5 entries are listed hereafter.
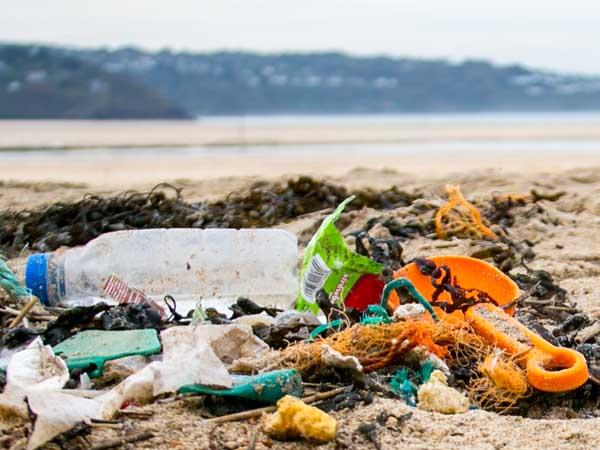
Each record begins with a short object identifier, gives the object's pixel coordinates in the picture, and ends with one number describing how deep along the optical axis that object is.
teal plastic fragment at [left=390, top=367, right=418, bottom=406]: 2.75
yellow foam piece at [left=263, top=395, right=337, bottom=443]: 2.35
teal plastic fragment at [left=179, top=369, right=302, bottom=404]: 2.51
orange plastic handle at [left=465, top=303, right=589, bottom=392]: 2.82
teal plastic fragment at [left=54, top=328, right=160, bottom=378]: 2.80
